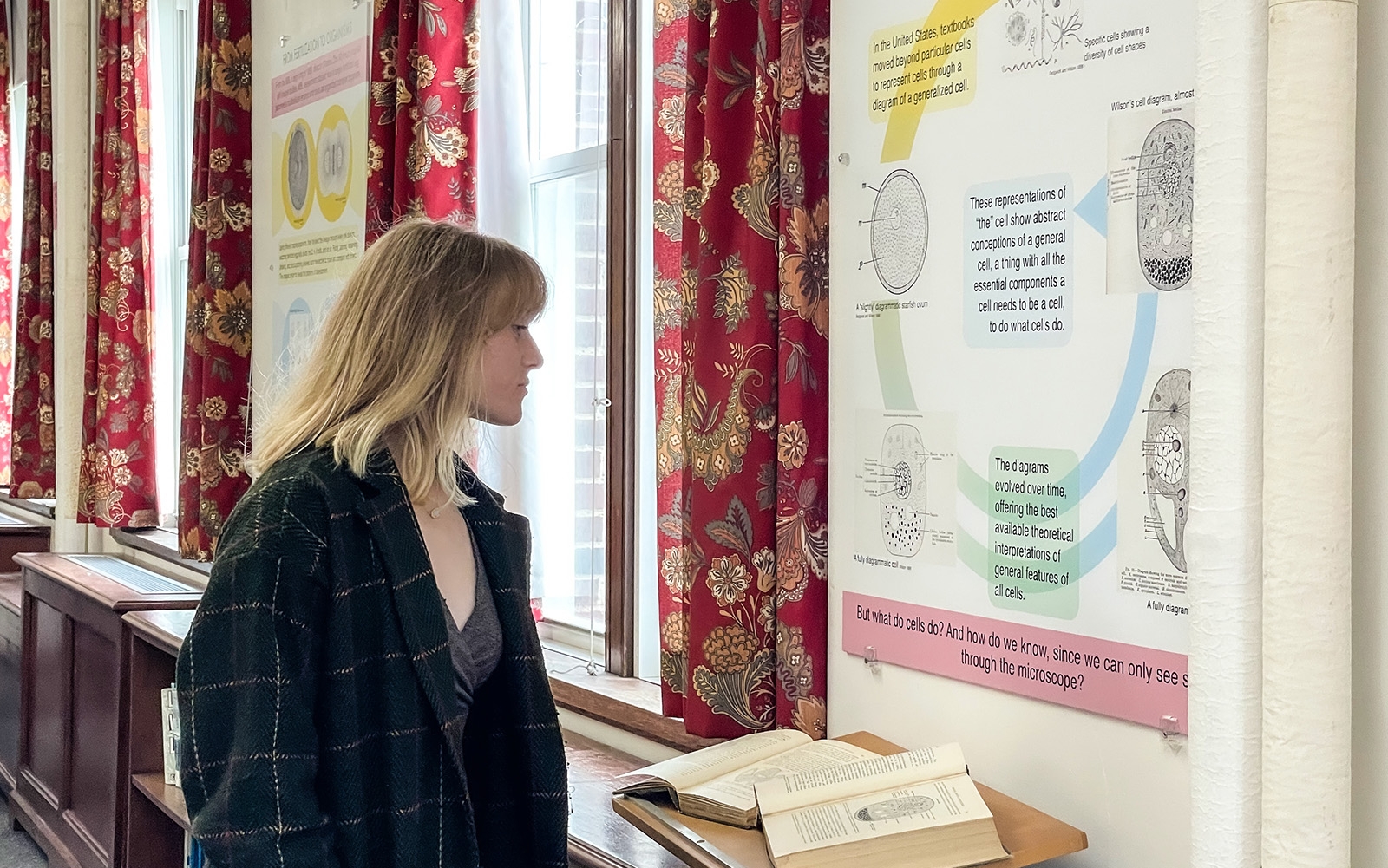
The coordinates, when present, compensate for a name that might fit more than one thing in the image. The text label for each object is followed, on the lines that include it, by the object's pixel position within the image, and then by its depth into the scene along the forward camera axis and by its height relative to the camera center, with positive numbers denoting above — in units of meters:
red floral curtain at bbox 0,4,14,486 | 5.74 +0.57
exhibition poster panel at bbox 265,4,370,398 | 3.01 +0.59
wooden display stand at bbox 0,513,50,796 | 3.99 -0.84
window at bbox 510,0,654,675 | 2.42 +0.16
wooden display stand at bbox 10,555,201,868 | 3.04 -0.76
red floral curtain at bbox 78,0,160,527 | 4.11 +0.36
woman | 1.38 -0.24
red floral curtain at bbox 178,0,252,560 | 3.47 +0.29
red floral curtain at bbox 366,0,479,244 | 2.57 +0.61
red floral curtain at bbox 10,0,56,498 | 4.86 +0.39
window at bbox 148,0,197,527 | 4.30 +0.69
